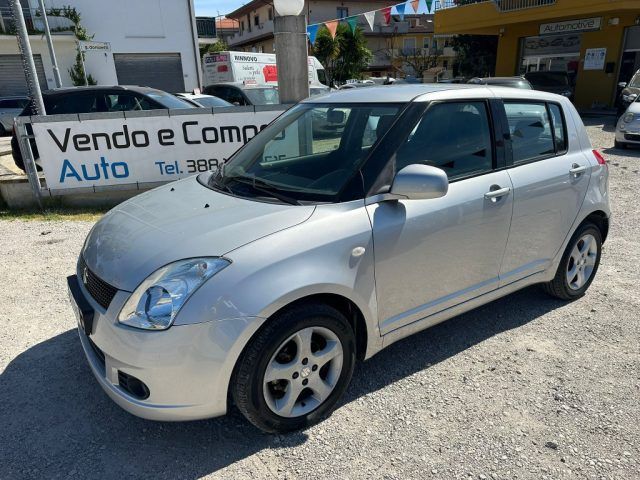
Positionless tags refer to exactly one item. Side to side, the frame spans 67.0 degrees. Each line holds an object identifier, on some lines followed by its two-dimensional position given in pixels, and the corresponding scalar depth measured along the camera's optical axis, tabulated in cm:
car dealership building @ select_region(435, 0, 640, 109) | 1923
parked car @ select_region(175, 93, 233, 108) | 1184
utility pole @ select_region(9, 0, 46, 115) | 719
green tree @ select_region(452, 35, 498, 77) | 2947
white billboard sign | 671
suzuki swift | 222
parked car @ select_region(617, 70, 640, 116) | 1292
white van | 2042
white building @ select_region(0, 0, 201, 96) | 2538
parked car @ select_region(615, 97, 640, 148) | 1058
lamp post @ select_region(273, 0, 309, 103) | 725
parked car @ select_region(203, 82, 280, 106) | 1290
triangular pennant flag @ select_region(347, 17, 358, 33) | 2452
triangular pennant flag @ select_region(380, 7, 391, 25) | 2267
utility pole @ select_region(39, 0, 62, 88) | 2041
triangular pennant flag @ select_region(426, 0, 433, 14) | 2150
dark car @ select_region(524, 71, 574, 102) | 1897
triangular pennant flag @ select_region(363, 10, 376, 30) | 2388
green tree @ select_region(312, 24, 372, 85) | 4044
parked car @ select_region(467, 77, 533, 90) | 1224
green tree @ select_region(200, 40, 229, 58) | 3555
